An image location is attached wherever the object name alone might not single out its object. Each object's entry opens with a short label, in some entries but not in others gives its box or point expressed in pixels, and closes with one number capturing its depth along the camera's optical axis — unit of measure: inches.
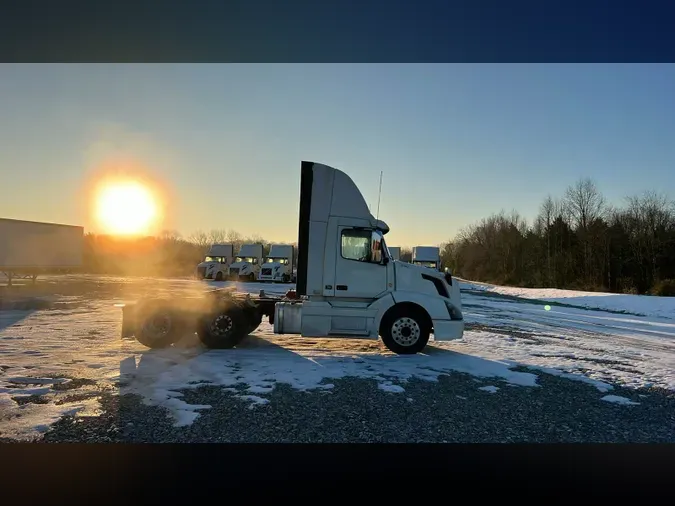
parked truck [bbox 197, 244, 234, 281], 1513.3
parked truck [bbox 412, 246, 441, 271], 1416.1
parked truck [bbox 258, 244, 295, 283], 1486.2
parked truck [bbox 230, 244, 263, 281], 1514.5
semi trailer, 984.3
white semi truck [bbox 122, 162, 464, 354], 372.8
